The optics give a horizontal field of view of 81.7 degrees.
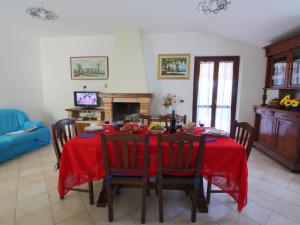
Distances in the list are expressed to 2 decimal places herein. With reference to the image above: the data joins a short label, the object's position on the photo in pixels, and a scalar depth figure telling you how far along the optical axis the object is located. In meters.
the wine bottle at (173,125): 2.01
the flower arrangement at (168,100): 4.13
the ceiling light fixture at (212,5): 2.70
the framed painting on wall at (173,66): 4.14
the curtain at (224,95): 4.14
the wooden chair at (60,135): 1.91
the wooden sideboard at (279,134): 2.69
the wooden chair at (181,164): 1.47
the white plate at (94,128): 2.10
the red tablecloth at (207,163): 1.62
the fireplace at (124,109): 4.29
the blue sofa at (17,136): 2.95
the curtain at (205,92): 4.18
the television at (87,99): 4.30
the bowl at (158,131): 1.96
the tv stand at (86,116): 4.16
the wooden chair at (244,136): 1.80
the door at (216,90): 4.13
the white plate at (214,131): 1.96
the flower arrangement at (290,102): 2.85
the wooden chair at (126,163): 1.48
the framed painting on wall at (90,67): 4.38
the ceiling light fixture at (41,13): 3.02
